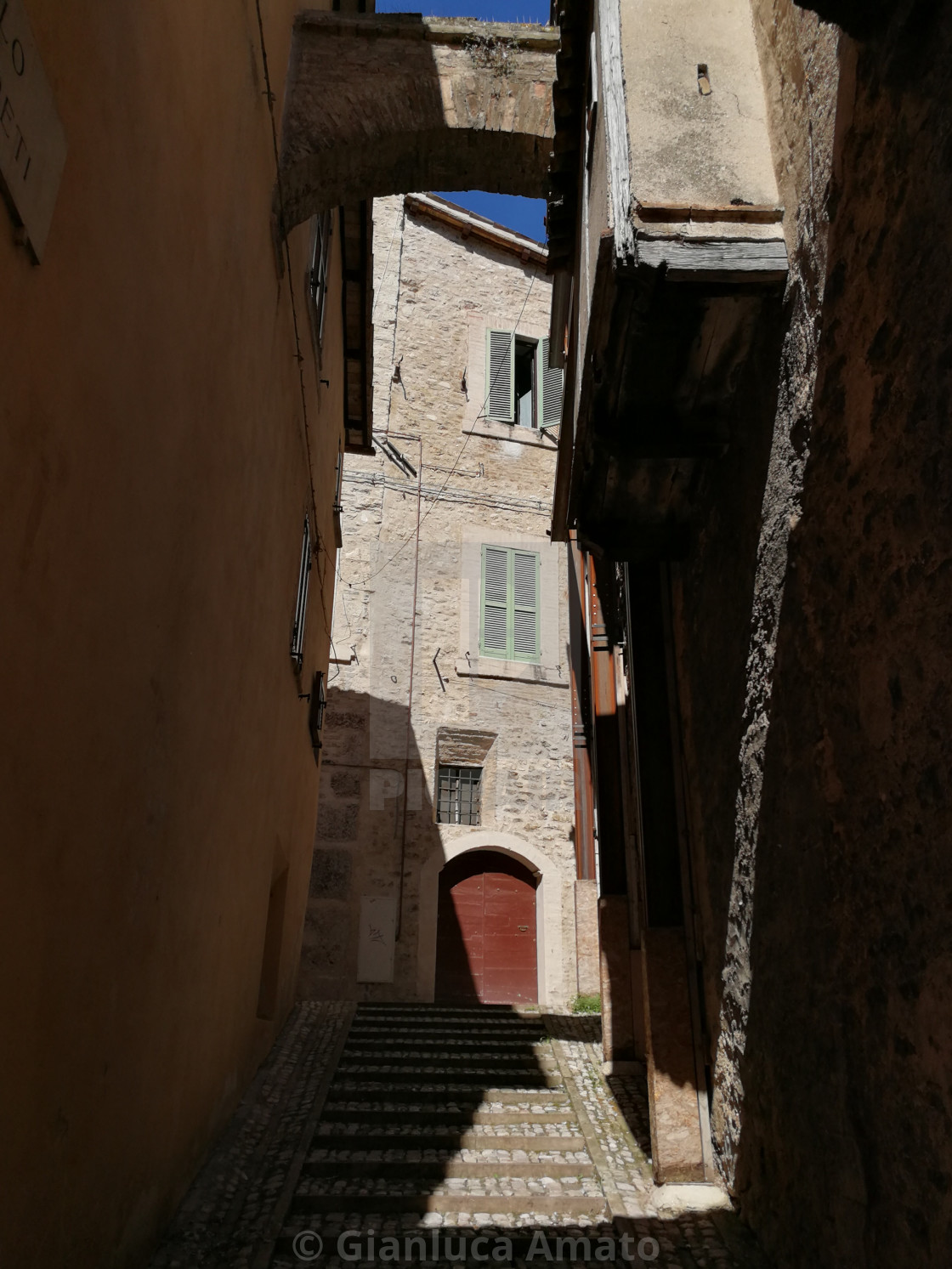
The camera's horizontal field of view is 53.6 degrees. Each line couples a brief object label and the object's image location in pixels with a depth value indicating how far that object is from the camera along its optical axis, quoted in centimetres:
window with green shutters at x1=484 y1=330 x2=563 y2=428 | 1429
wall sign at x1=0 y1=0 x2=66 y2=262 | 184
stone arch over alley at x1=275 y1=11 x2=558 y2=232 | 559
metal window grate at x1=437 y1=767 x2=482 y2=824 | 1207
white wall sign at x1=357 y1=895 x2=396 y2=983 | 1102
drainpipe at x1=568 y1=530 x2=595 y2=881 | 1014
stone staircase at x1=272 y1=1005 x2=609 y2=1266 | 425
